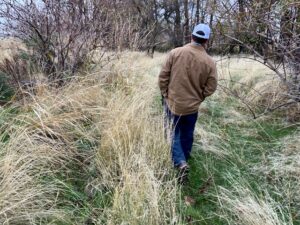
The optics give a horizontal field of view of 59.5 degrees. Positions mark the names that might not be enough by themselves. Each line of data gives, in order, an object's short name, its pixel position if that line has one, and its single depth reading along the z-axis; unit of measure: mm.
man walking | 3083
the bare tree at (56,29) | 4335
